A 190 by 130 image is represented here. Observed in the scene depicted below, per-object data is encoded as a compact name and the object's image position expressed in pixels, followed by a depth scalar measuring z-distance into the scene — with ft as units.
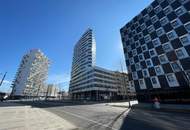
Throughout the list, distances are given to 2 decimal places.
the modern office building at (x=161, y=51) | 60.64
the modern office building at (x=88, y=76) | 186.91
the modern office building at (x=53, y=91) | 335.67
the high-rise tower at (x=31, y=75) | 262.12
